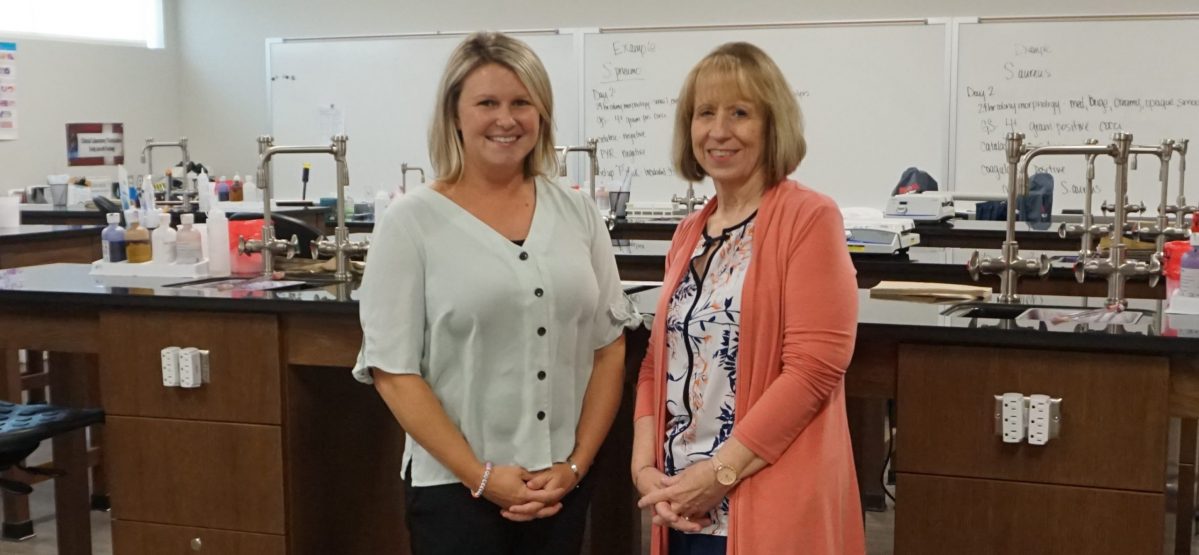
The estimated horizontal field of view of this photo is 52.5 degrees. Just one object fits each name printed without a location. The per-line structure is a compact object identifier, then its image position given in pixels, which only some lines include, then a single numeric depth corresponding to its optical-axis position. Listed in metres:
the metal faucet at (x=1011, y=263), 2.41
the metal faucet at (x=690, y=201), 4.71
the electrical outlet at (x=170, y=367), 2.45
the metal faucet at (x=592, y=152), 4.52
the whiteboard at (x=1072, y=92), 5.97
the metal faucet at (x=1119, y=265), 2.40
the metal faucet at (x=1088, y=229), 2.59
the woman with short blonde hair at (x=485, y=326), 1.75
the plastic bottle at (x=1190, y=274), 2.19
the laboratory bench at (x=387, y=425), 1.93
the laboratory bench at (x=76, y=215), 5.59
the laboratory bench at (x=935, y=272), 3.38
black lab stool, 2.36
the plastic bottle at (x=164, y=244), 2.96
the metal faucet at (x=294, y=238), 2.85
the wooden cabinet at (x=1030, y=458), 1.92
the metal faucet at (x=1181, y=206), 3.89
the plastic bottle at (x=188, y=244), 2.96
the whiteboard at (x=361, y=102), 7.10
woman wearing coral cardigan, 1.58
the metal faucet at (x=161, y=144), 5.73
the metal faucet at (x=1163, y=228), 3.09
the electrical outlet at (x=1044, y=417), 1.94
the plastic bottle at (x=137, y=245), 3.02
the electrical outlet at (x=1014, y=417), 1.95
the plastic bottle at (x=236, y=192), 6.37
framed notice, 6.98
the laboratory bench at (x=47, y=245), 4.62
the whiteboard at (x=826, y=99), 6.33
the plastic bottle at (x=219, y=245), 2.98
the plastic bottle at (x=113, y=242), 3.03
